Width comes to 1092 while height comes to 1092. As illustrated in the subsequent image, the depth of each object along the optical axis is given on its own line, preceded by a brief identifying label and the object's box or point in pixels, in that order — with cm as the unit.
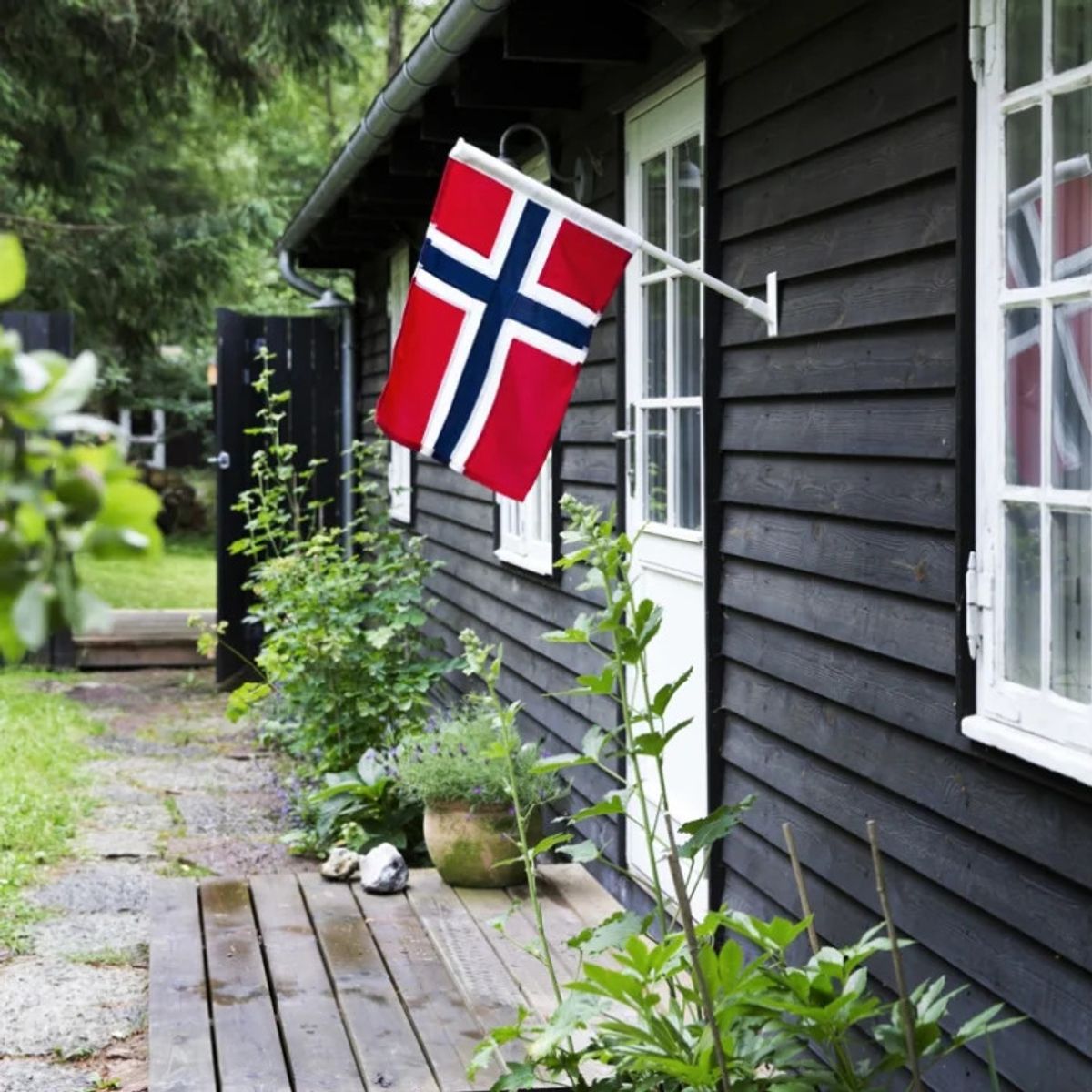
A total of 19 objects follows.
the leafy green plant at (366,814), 604
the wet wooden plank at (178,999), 369
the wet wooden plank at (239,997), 371
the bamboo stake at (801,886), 302
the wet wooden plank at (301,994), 373
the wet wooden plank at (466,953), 417
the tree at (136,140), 1248
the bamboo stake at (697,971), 283
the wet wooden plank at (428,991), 378
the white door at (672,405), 468
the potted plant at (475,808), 529
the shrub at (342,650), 712
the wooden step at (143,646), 1190
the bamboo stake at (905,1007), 269
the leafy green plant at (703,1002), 287
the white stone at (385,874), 523
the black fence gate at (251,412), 1084
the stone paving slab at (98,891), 579
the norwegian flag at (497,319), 370
